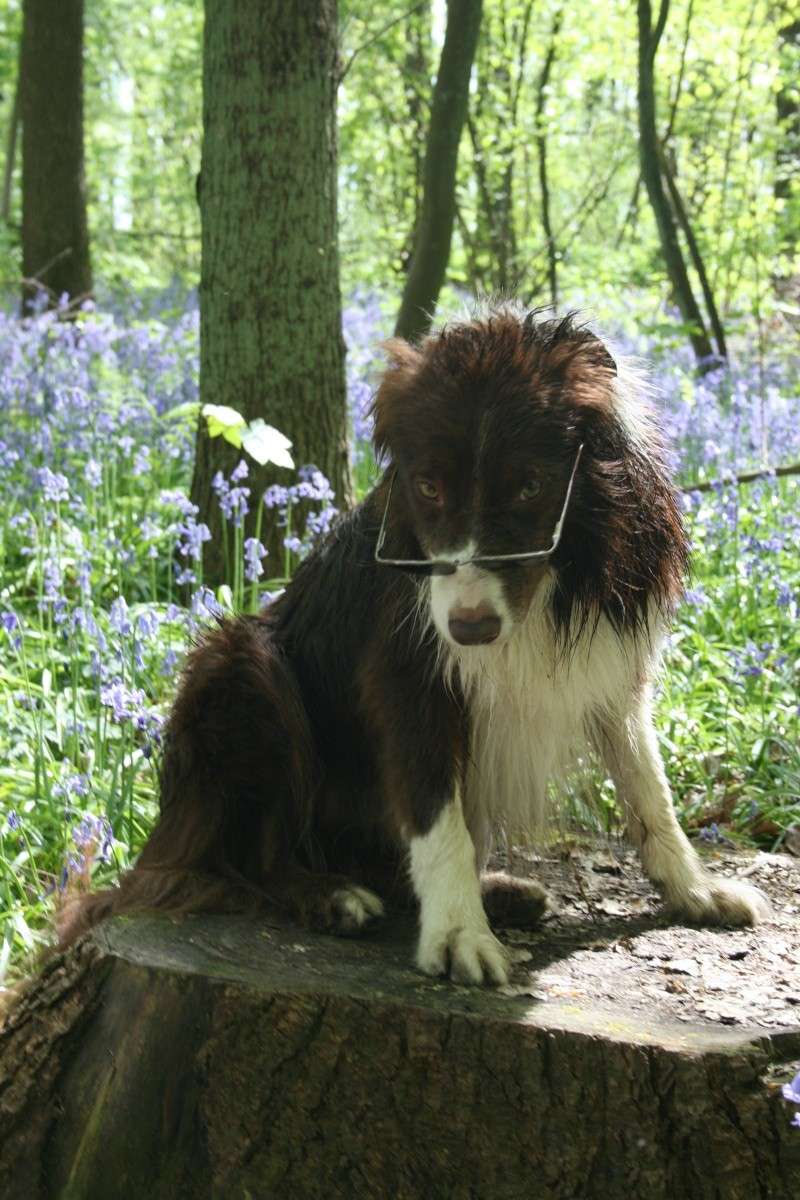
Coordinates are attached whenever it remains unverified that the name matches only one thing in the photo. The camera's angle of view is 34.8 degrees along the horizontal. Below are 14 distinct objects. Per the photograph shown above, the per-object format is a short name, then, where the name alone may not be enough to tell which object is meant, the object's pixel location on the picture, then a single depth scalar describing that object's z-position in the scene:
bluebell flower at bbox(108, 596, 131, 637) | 3.96
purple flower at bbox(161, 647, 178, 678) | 4.41
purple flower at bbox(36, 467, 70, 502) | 4.75
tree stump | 2.29
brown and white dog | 2.78
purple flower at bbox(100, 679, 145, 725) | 3.64
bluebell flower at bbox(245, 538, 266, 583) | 4.49
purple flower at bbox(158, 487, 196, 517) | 4.40
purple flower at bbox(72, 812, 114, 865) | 3.58
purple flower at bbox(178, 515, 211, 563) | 4.49
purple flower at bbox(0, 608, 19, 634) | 4.14
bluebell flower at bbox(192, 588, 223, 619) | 3.90
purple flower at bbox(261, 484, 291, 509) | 4.83
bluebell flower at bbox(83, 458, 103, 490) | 5.36
